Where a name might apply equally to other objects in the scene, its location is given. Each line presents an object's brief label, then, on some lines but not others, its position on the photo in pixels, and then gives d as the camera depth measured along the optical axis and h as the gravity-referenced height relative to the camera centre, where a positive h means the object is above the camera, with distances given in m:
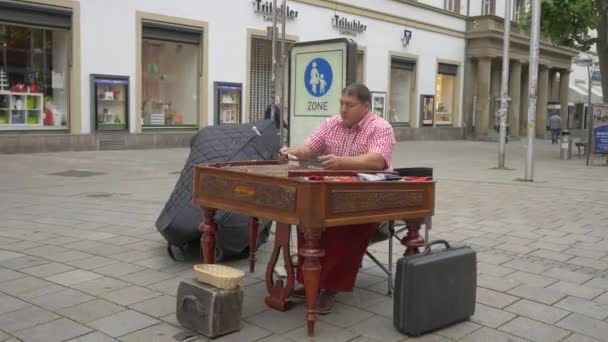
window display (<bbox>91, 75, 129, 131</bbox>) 16.84 +0.46
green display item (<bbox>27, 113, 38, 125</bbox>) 16.22 -0.05
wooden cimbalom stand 3.33 -0.45
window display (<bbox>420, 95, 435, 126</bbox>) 28.58 +0.77
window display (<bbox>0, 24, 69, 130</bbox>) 15.77 +1.01
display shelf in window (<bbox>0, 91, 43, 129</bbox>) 15.69 +0.18
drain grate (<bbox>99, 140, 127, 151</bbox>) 16.98 -0.71
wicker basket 3.50 -0.86
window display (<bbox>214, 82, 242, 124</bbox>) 19.97 +0.62
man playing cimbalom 3.95 -0.21
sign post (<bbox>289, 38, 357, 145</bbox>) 6.03 +0.44
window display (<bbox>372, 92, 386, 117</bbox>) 20.16 +0.75
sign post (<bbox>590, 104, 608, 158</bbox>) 17.05 +0.06
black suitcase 3.55 -0.93
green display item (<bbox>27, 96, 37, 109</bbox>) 16.23 +0.38
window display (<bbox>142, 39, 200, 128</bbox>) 18.92 +1.12
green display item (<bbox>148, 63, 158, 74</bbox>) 19.01 +1.55
